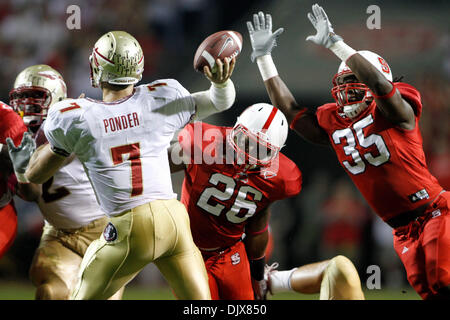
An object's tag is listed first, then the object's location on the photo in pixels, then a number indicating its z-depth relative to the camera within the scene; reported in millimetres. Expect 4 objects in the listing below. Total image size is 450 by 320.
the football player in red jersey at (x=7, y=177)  7238
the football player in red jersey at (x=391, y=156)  6250
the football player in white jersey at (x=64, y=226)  7102
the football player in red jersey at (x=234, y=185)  6648
